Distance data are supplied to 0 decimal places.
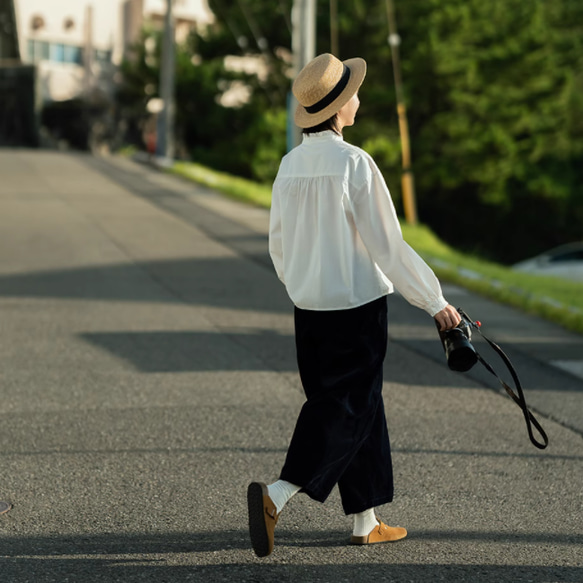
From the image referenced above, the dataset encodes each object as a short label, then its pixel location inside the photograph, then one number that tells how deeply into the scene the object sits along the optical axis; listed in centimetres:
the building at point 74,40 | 4086
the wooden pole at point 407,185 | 2566
